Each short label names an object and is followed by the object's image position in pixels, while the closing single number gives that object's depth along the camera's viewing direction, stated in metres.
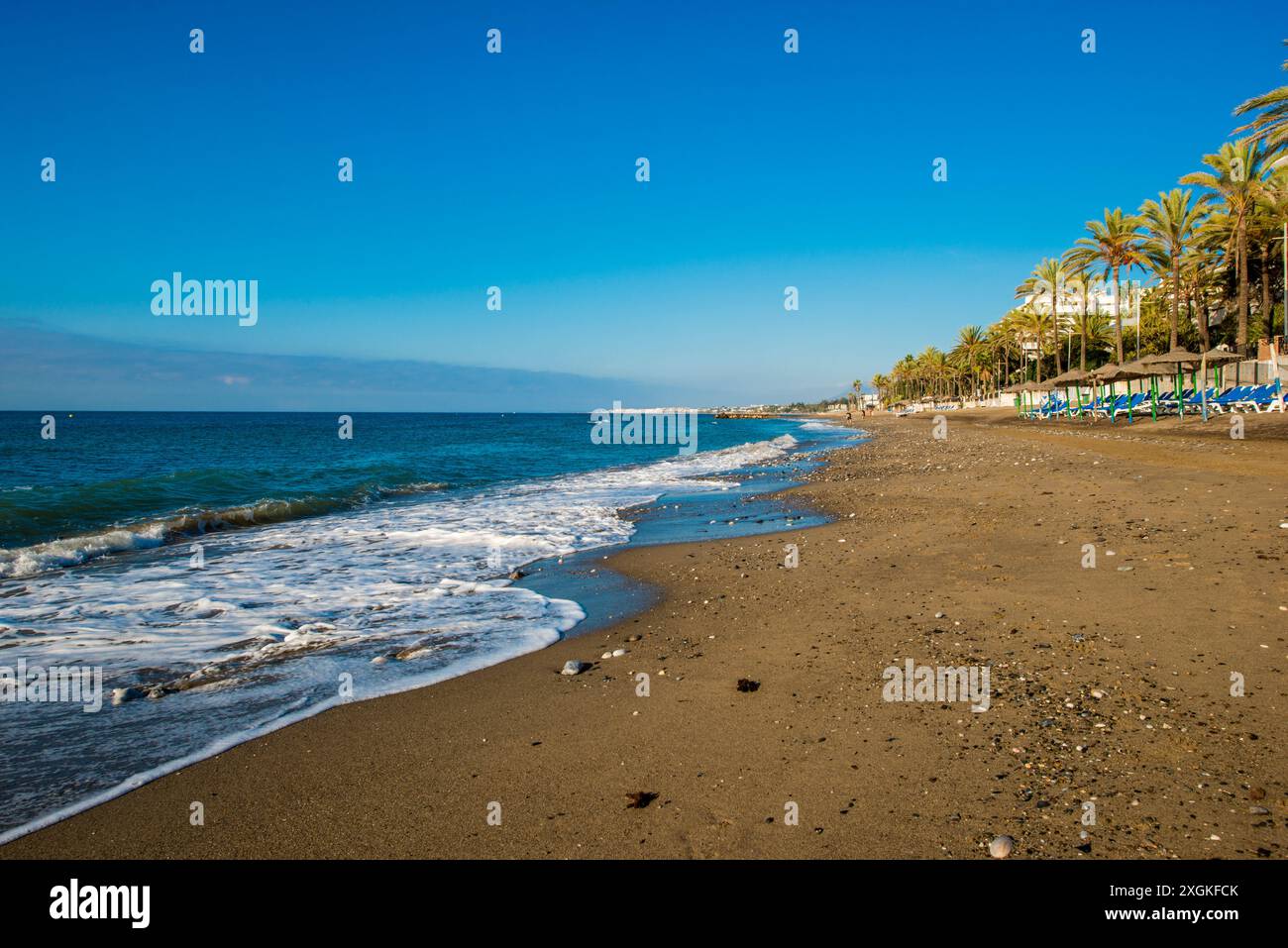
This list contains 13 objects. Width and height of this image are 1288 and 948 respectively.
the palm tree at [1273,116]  27.80
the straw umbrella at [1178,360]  32.56
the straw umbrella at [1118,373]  37.91
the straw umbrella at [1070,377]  43.25
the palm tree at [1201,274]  45.47
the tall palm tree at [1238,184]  36.44
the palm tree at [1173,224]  42.84
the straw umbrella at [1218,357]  32.17
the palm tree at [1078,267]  50.32
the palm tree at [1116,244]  46.75
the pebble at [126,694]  5.97
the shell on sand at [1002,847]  3.29
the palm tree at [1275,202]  33.69
